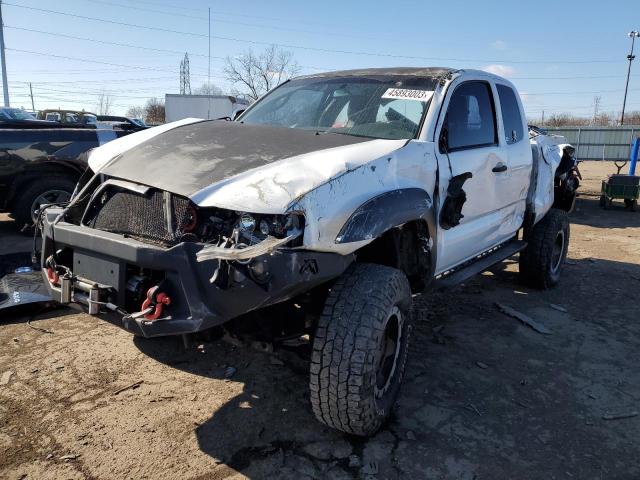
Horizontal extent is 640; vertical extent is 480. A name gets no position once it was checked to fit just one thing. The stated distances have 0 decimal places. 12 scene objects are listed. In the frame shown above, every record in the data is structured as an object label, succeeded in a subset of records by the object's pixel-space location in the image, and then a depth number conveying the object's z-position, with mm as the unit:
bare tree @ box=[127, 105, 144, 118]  63931
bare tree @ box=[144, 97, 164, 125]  56262
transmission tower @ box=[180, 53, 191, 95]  64500
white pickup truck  2416
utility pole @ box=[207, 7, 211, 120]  24678
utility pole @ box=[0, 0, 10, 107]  34125
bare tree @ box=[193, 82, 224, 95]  49059
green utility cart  11570
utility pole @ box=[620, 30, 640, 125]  46612
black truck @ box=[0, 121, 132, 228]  6645
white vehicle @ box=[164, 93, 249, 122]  24469
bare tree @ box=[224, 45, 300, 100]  54359
